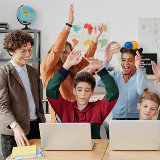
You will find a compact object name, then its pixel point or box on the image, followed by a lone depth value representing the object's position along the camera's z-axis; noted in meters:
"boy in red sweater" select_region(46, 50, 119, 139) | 2.69
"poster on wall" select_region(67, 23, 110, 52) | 5.21
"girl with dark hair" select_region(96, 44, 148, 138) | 3.06
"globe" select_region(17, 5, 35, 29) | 5.09
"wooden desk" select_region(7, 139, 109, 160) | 2.41
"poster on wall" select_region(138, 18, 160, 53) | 5.04
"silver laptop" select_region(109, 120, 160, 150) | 2.41
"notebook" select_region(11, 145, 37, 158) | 2.43
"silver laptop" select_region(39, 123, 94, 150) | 2.44
